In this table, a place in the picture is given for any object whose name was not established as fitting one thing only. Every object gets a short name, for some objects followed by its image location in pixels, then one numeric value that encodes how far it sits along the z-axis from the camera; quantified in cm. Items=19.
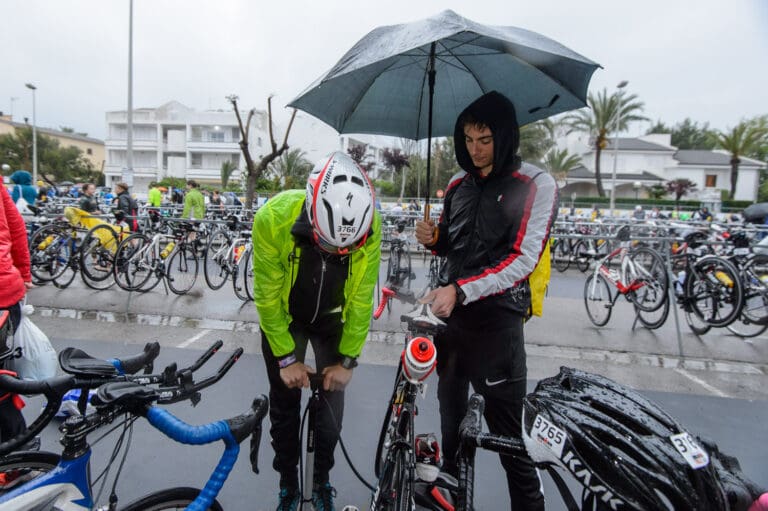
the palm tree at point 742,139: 3794
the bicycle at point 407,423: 186
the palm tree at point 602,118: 3750
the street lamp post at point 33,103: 3519
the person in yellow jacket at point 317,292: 186
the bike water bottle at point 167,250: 748
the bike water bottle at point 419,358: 186
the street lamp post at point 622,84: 2712
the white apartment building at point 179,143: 5250
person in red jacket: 232
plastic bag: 240
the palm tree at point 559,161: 4444
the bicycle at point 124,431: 137
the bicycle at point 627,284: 612
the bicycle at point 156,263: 707
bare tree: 1446
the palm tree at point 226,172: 4116
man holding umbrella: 204
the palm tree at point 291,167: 4022
